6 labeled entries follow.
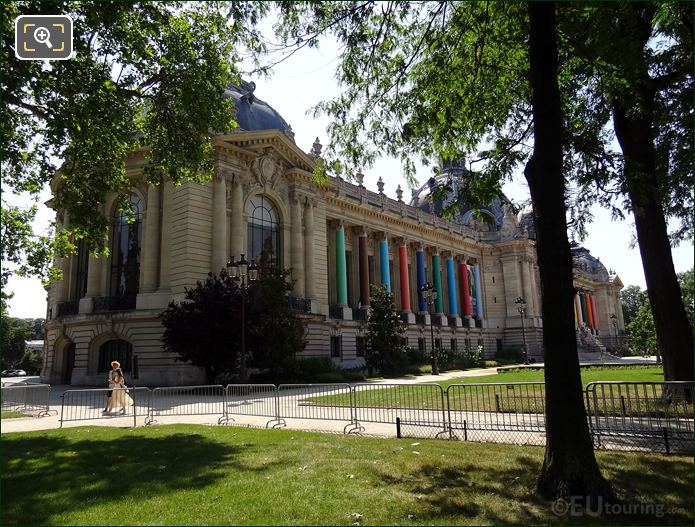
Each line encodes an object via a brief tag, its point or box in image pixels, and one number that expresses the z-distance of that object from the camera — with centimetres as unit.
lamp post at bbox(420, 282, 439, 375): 3591
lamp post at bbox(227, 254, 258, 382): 2377
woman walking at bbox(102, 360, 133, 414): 1784
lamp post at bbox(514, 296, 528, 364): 4659
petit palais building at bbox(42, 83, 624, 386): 3194
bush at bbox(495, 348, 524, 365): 6087
